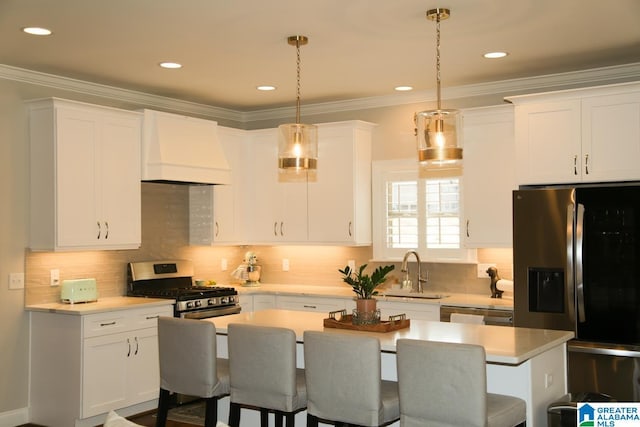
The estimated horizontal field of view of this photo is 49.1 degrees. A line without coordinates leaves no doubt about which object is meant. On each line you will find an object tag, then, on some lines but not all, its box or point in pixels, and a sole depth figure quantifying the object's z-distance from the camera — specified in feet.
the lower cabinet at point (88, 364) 16.80
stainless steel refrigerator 15.16
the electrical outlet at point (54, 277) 18.29
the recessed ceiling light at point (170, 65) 16.96
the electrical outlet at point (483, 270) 19.62
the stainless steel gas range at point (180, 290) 19.43
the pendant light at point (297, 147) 13.51
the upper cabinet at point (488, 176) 18.34
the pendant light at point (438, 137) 12.10
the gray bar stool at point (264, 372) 11.57
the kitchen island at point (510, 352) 11.12
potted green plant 12.91
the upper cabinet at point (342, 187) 21.01
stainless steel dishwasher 17.22
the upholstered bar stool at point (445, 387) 9.78
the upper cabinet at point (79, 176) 17.34
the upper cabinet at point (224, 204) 22.04
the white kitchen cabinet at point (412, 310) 18.42
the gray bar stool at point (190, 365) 12.35
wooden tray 12.69
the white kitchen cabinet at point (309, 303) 20.37
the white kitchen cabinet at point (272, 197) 22.03
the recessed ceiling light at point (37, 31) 13.98
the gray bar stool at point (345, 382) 10.66
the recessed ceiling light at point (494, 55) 16.20
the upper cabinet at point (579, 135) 16.08
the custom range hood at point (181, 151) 19.43
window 19.84
